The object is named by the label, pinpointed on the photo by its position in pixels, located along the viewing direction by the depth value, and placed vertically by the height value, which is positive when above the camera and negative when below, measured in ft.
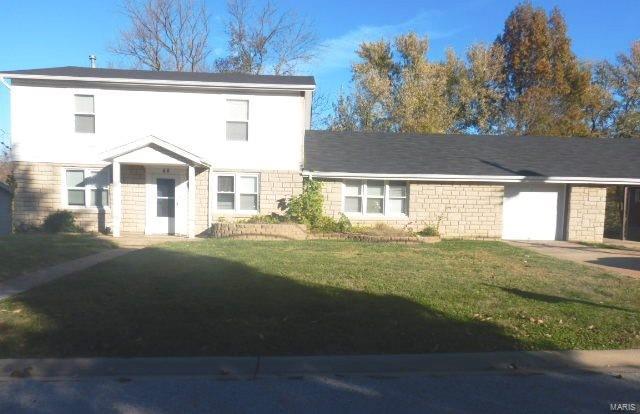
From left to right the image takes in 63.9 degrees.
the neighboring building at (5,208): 57.26 -3.18
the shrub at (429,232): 53.93 -4.57
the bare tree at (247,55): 114.99 +29.62
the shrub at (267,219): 51.75 -3.43
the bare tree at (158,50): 111.24 +29.41
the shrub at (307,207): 52.47 -2.13
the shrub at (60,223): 52.31 -4.26
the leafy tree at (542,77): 104.17 +24.43
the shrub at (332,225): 51.90 -3.94
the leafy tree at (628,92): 110.73 +22.51
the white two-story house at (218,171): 52.54 +1.64
